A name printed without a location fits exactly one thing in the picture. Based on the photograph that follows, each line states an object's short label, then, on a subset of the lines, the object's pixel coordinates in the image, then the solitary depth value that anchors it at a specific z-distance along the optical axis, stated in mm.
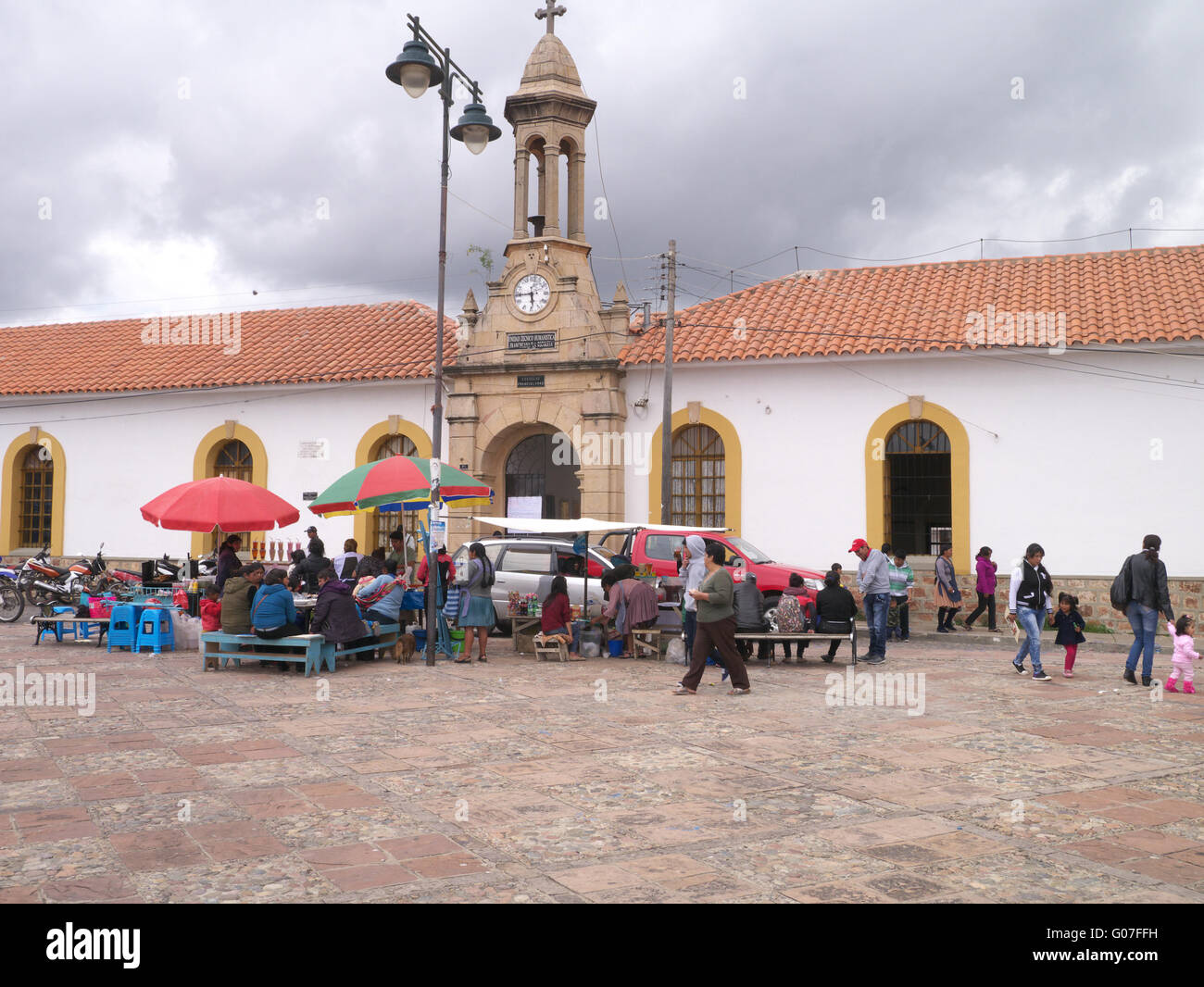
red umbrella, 13562
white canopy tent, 14281
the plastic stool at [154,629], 13797
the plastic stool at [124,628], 13805
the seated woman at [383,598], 13203
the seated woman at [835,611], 12867
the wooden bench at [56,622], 14086
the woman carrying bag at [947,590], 16906
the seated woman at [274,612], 11820
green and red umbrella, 13602
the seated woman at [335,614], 12242
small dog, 13102
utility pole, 18453
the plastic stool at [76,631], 14477
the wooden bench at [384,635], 13117
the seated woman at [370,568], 14816
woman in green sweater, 10477
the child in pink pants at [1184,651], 10695
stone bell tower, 19641
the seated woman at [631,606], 13672
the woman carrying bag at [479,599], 13117
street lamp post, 12008
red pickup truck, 14984
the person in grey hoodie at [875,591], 13320
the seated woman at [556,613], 13547
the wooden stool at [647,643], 13789
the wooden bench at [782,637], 12398
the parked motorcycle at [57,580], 16719
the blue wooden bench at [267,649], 11750
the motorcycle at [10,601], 18469
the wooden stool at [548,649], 13469
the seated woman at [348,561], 15645
